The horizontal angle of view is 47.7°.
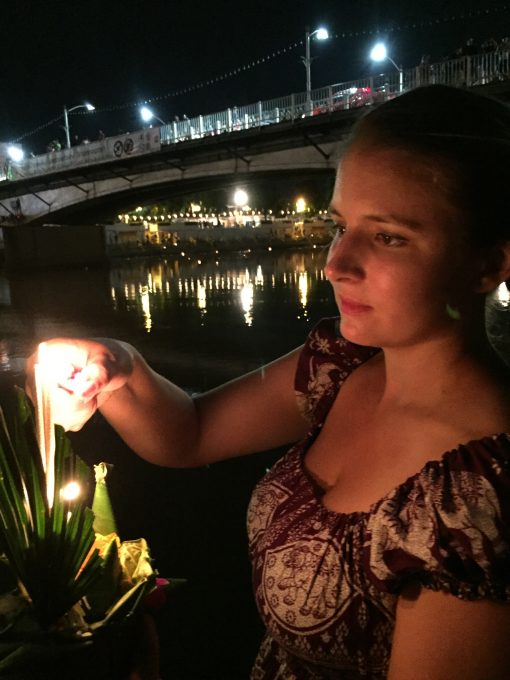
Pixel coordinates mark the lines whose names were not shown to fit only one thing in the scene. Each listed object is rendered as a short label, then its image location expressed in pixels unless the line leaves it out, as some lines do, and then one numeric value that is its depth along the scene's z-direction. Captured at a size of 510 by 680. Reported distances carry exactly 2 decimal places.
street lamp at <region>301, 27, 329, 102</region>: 32.19
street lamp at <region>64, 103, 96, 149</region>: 45.82
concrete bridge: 17.75
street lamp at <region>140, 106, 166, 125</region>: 46.16
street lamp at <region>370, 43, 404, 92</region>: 26.42
